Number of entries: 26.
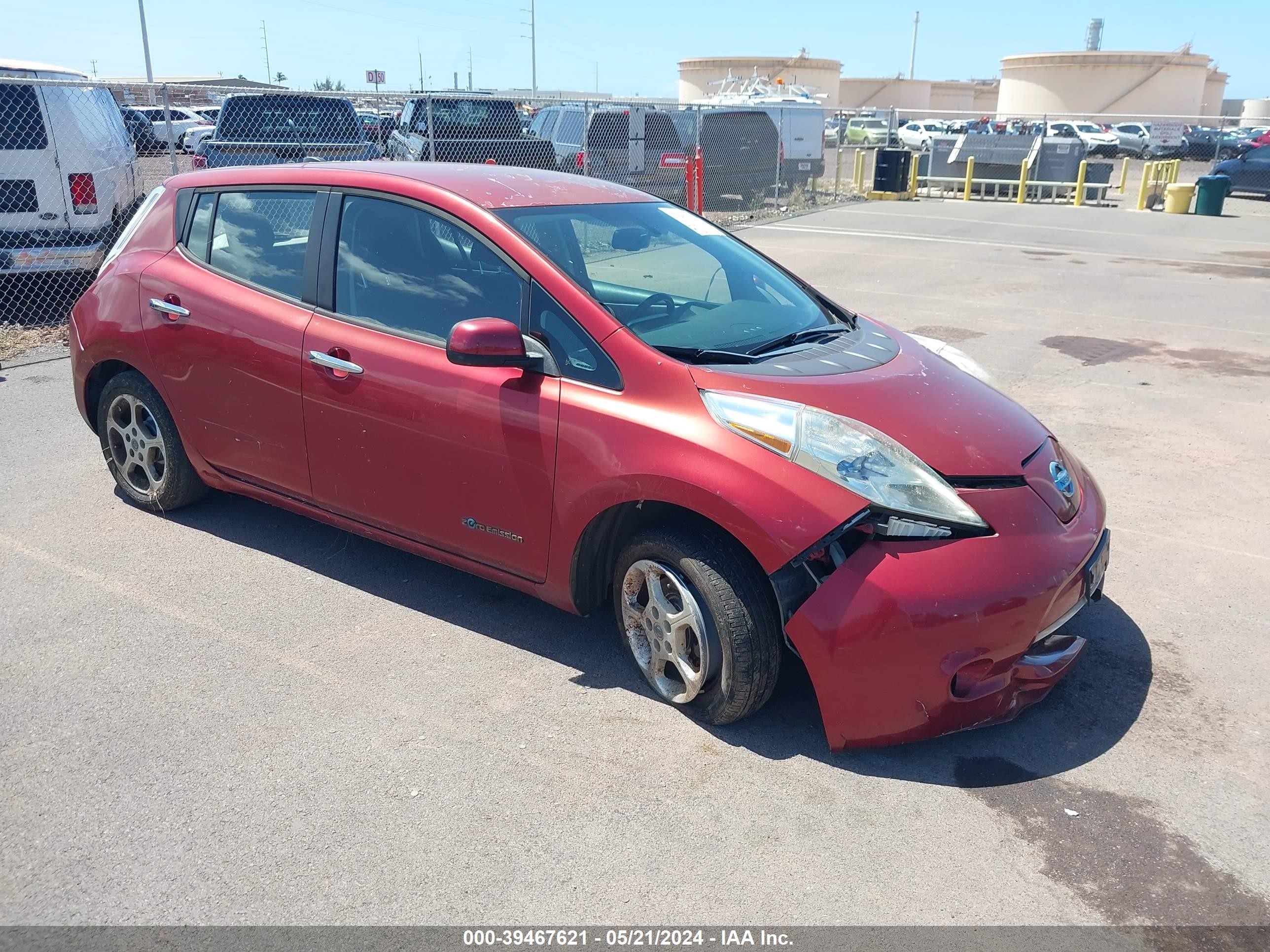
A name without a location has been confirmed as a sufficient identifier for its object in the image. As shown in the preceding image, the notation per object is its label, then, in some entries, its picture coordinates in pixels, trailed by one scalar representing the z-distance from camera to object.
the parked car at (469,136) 14.99
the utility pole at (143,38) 51.44
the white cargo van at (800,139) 22.06
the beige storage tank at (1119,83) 63.47
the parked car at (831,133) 55.19
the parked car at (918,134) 44.16
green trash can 20.58
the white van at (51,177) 8.37
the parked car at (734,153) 19.98
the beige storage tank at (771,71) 73.94
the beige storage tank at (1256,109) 72.25
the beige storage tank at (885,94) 82.81
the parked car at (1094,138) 42.00
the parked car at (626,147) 17.14
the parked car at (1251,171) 23.73
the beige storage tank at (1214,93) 73.62
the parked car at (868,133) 50.25
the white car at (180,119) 28.06
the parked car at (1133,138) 41.84
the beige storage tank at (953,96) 87.88
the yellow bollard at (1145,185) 21.55
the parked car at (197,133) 25.11
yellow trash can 21.05
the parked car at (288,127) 13.67
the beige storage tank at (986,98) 90.62
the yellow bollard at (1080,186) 22.75
